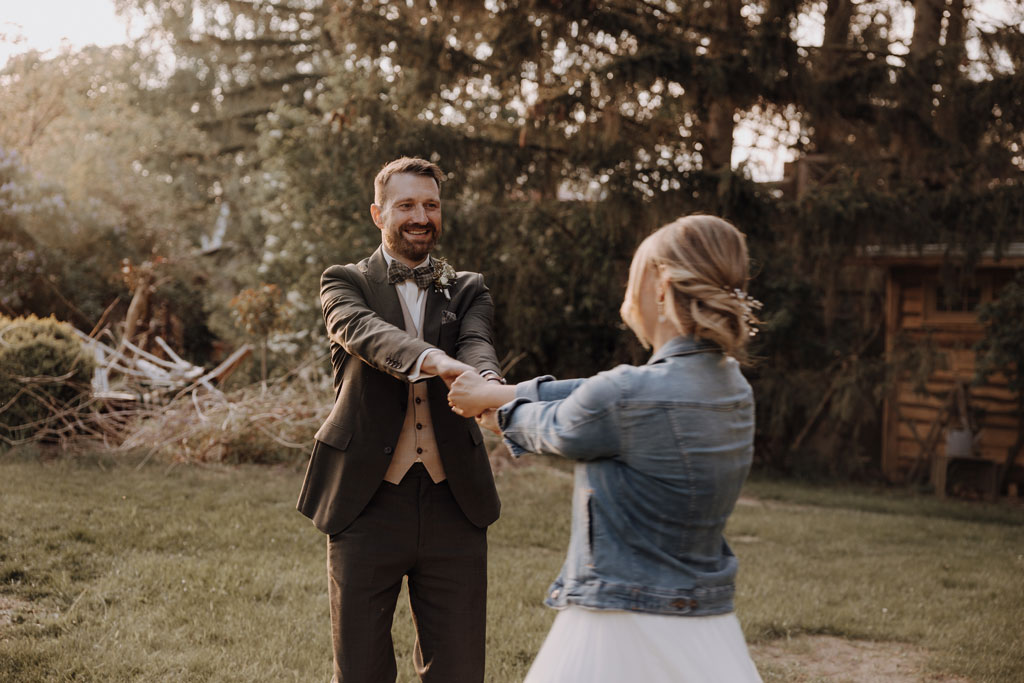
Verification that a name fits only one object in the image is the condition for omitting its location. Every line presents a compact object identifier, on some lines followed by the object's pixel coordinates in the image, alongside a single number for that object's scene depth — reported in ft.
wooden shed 37.99
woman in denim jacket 6.37
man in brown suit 9.48
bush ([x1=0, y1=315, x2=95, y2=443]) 29.27
